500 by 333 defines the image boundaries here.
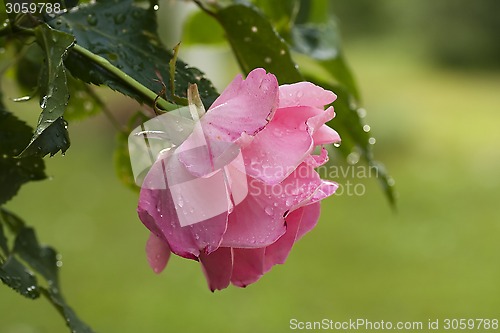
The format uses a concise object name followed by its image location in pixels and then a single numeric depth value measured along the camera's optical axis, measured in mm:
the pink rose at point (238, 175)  736
